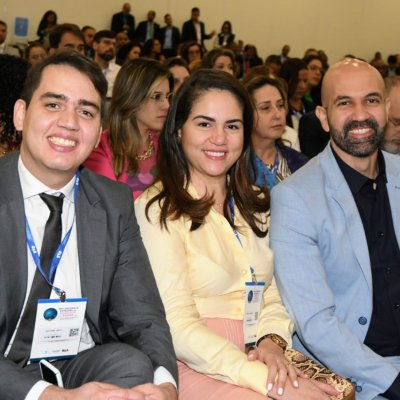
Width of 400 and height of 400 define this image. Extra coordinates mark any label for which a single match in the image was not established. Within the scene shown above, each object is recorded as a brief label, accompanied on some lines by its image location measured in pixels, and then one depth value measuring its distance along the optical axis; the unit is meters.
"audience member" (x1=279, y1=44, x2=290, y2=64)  16.05
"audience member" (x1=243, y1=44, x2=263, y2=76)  14.25
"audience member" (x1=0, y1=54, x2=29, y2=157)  2.95
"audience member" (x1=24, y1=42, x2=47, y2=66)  6.29
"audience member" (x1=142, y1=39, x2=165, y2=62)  12.09
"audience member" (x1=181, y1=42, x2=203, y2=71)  9.98
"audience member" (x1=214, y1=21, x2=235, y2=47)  15.24
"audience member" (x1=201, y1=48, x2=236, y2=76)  6.21
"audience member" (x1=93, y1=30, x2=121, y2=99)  8.19
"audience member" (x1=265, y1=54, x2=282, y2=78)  10.38
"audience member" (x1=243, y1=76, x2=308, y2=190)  4.22
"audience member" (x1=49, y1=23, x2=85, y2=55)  6.48
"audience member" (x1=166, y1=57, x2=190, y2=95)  5.40
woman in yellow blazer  2.08
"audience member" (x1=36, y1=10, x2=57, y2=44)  12.73
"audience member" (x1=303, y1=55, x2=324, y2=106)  8.70
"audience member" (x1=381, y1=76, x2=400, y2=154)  3.94
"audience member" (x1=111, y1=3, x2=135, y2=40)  13.78
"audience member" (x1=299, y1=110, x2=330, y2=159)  4.91
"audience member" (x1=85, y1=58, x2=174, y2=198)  3.91
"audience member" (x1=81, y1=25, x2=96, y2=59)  11.32
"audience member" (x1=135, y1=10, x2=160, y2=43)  13.95
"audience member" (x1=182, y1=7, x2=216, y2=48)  14.51
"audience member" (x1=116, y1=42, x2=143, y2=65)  10.36
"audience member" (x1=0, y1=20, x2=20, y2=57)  10.80
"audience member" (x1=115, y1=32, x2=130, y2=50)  12.31
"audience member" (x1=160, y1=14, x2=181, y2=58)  14.14
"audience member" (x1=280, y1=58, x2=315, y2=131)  6.25
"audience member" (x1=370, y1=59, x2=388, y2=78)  12.14
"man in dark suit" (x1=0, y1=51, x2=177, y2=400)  1.84
